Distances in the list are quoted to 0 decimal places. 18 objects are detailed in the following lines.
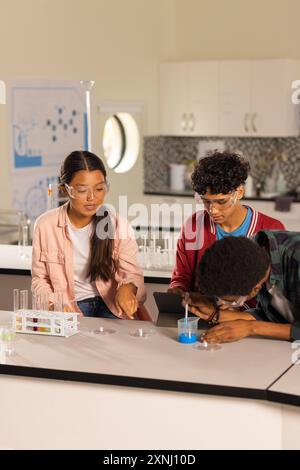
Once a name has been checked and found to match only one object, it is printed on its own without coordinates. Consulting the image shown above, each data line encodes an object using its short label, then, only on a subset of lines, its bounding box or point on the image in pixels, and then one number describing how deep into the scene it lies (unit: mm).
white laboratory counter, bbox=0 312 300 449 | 2768
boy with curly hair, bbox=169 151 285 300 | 3562
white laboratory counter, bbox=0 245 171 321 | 4715
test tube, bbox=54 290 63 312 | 3458
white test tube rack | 3338
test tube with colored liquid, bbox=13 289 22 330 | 3408
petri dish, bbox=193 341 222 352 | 3145
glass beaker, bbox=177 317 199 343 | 3225
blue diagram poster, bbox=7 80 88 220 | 6496
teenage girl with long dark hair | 3816
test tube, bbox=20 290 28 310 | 3457
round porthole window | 8094
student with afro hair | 2834
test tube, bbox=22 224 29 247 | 5273
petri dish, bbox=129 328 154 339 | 3337
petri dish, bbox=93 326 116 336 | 3391
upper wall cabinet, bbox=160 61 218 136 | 8047
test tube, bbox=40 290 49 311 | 3496
